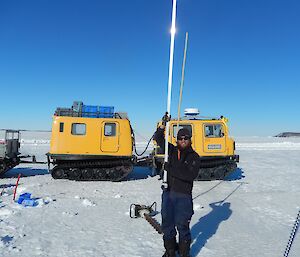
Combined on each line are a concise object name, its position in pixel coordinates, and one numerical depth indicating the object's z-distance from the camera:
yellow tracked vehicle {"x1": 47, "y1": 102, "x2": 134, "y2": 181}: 9.09
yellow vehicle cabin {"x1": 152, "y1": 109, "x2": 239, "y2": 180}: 9.50
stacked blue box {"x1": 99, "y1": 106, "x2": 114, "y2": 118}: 9.59
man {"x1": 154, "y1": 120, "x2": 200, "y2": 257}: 3.34
